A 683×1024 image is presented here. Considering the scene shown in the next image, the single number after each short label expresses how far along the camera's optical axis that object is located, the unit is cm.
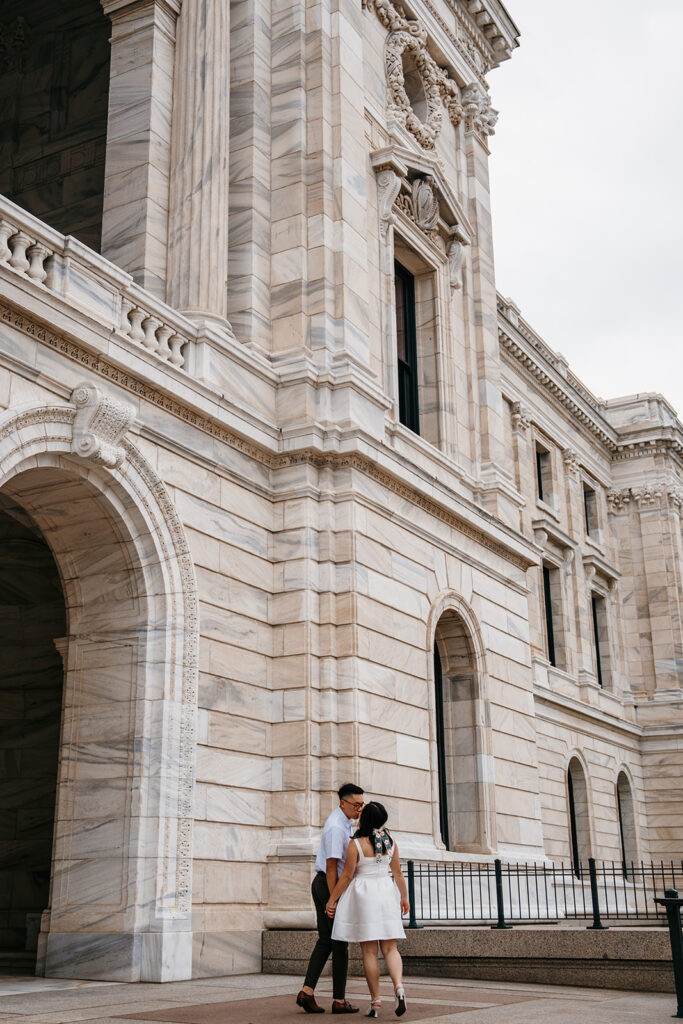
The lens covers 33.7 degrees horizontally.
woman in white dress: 960
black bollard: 981
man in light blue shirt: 994
